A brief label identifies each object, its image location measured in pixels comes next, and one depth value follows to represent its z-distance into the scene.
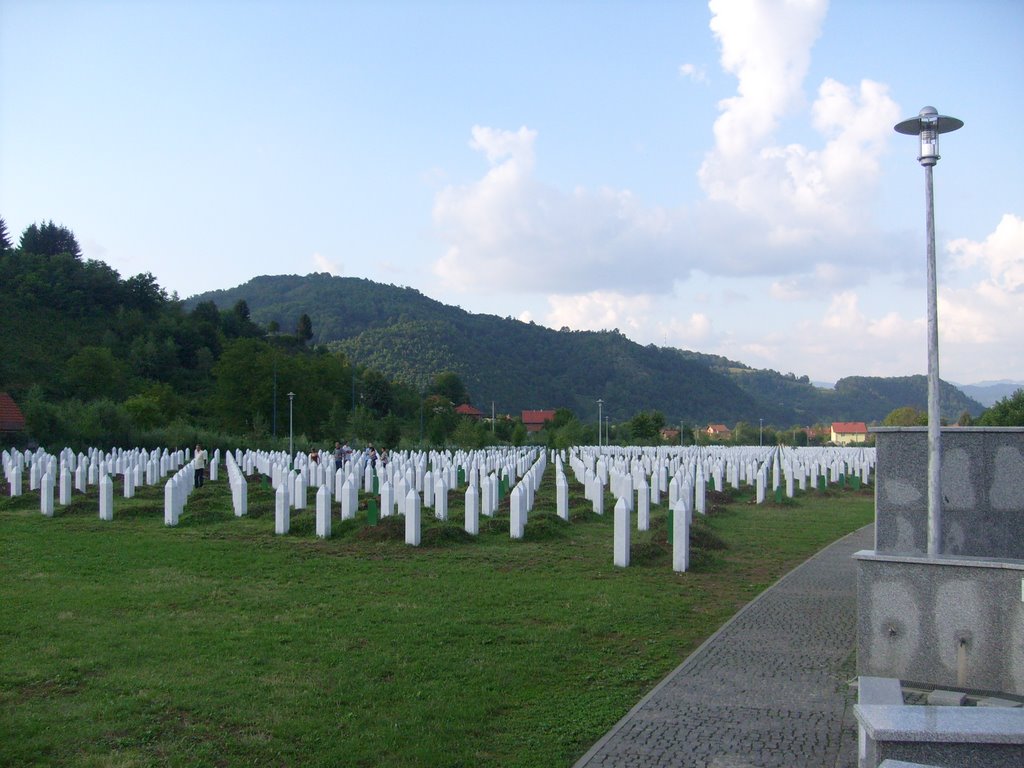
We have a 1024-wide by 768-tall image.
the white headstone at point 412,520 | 14.21
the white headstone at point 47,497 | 18.50
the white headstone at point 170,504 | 17.03
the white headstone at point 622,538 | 12.25
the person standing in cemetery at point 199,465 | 25.62
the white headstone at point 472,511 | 15.23
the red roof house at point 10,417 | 35.74
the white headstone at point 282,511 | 15.62
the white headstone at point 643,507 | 15.96
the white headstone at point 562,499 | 18.08
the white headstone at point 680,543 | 12.05
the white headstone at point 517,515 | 14.98
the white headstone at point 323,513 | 15.12
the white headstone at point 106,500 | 17.73
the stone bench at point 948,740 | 3.95
